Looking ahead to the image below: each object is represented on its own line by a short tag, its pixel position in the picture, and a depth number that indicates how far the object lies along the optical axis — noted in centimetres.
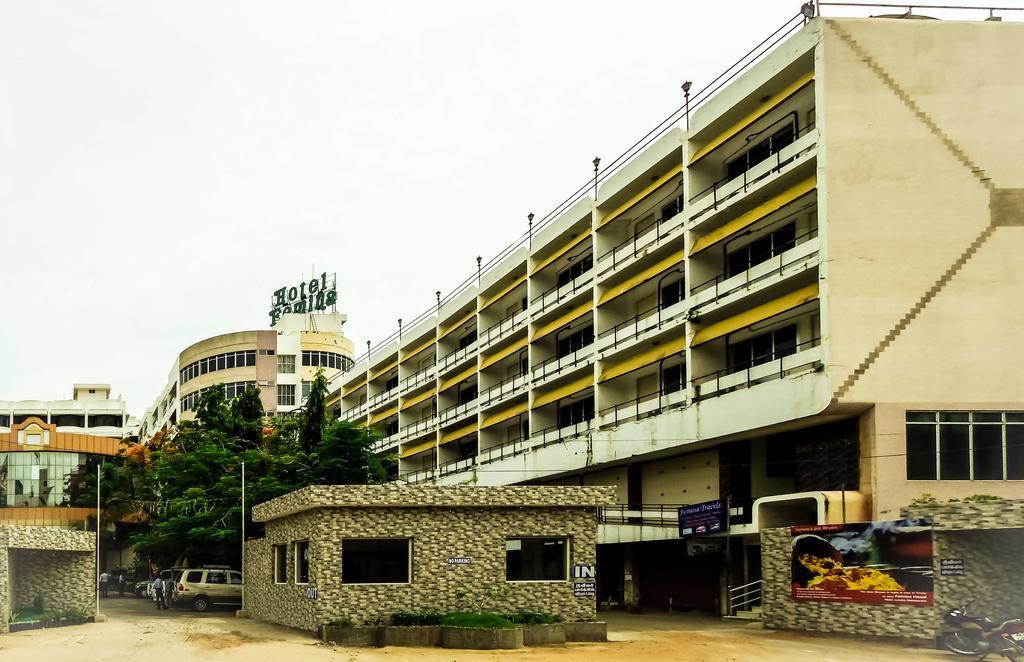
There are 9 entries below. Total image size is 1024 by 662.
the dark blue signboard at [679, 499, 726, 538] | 4694
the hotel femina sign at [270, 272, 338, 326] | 11994
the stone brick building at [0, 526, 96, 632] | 4284
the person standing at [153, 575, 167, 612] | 5388
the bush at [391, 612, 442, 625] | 3450
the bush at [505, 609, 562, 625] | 3466
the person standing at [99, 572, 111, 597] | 7449
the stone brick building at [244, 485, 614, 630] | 3528
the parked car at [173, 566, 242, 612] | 5191
